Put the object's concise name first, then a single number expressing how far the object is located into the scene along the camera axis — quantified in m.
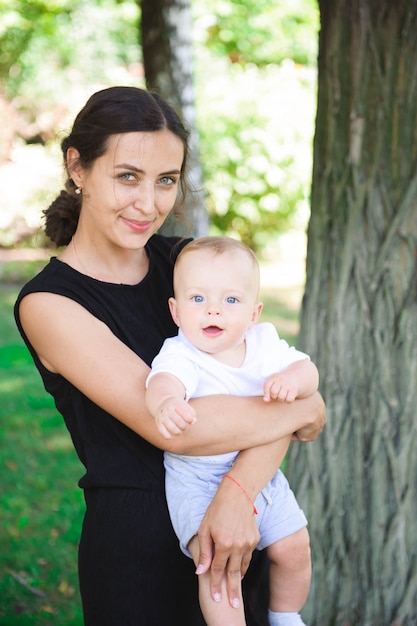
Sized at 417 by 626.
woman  1.94
